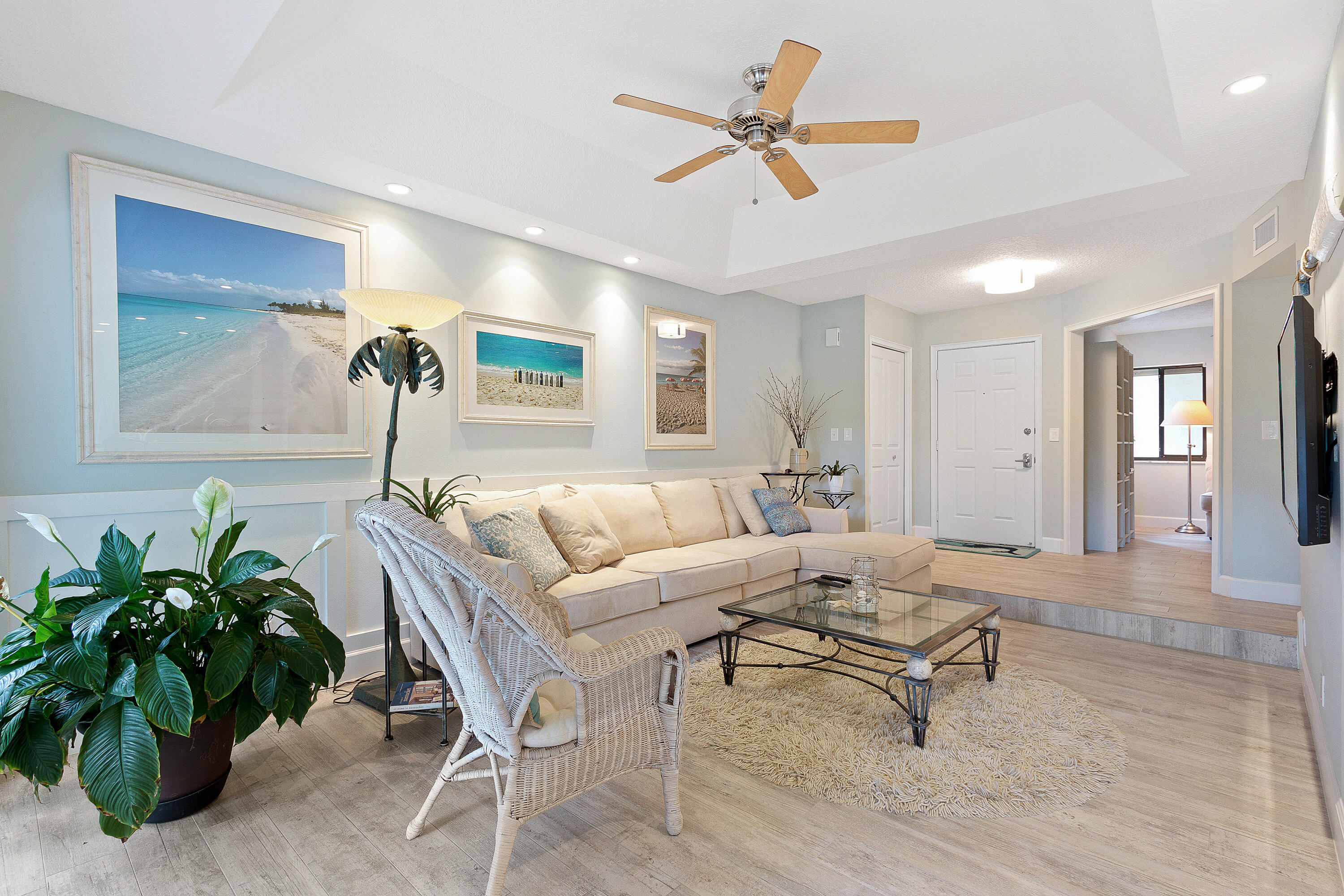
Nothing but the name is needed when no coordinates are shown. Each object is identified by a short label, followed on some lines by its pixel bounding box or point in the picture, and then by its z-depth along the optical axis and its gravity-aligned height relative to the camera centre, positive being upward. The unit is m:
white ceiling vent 3.36 +1.13
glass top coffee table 2.34 -0.79
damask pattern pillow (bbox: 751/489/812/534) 4.57 -0.53
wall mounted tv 1.81 +0.02
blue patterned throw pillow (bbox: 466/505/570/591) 2.95 -0.49
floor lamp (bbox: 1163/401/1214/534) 6.58 +0.22
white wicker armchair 1.51 -0.58
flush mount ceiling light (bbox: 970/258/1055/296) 4.69 +1.25
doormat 5.61 -1.03
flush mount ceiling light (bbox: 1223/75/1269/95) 2.15 +1.22
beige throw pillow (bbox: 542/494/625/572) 3.33 -0.51
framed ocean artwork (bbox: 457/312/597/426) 3.56 +0.42
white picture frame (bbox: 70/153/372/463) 2.40 +0.49
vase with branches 5.67 +0.31
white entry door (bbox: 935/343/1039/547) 5.91 -0.05
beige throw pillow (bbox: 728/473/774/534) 4.60 -0.49
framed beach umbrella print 4.62 +0.46
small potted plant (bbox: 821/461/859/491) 5.50 -0.30
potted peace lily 1.60 -0.64
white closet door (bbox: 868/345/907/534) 5.90 -0.01
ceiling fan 2.12 +1.24
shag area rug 2.04 -1.15
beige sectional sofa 3.07 -0.70
